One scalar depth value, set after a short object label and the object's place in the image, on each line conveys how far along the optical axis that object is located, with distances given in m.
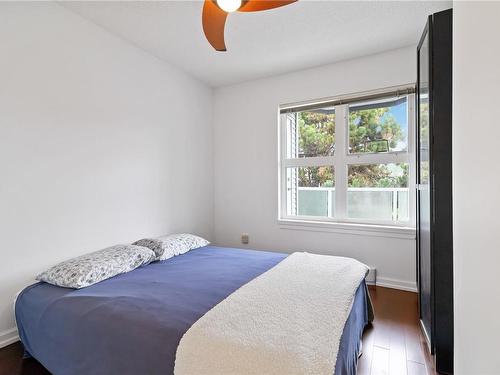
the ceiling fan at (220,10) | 1.37
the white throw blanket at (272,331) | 1.10
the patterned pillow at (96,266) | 1.84
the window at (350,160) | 2.94
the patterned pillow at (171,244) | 2.51
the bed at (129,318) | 1.28
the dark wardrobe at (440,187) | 1.58
